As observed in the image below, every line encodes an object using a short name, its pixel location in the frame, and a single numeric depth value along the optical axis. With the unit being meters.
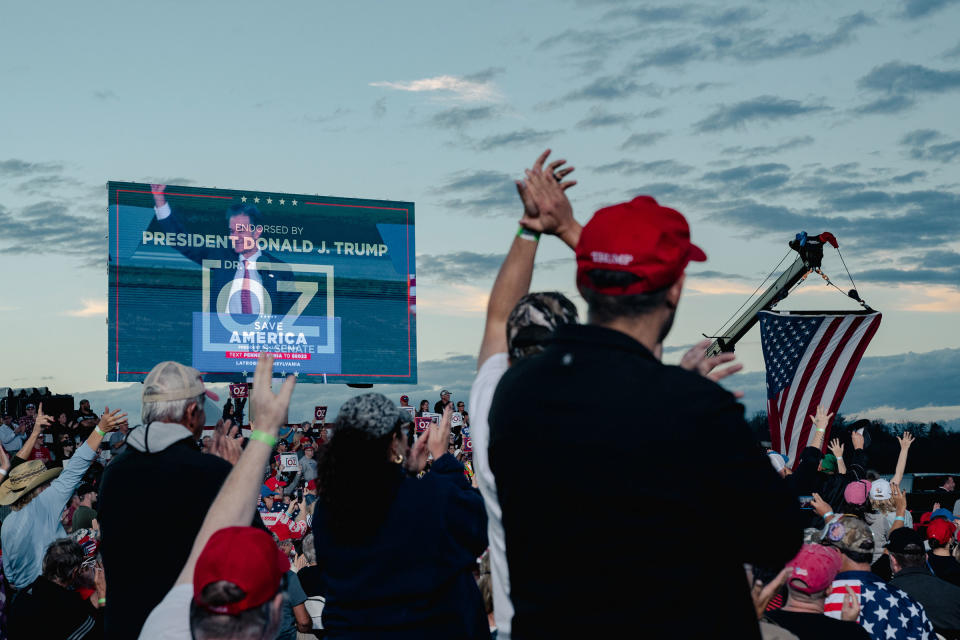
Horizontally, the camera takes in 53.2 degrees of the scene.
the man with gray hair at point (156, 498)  3.36
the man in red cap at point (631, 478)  1.82
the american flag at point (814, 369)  16.42
